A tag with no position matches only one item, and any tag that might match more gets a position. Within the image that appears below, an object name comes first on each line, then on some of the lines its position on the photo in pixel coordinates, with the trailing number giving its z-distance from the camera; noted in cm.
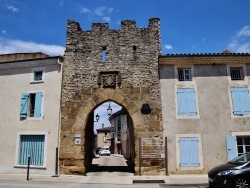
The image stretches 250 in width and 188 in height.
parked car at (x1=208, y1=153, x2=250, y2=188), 760
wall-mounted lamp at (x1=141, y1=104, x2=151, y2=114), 1295
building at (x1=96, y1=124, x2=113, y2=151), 5230
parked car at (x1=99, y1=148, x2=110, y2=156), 3750
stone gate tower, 1277
